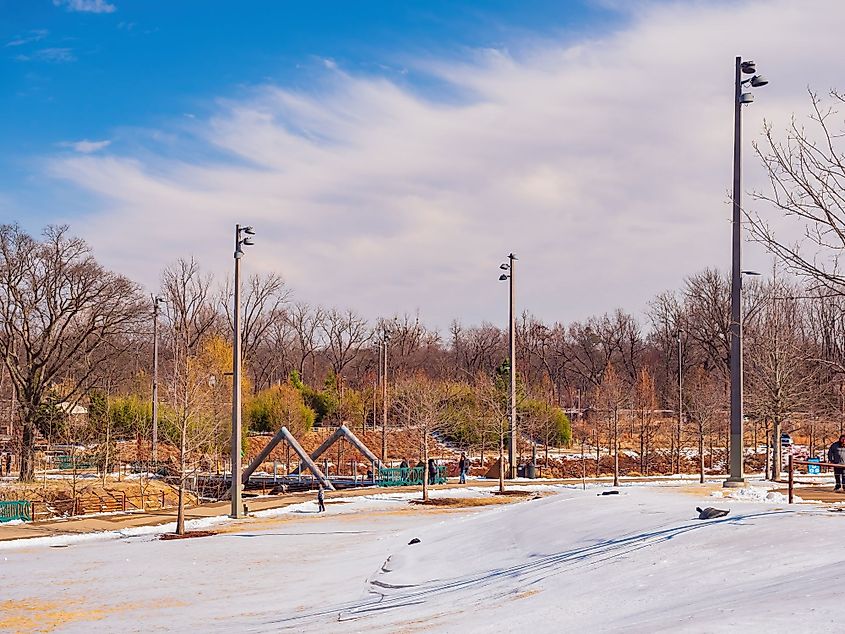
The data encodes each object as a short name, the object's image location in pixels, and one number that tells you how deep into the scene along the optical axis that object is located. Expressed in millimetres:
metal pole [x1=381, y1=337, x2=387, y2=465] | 53875
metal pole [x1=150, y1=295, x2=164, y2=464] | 46062
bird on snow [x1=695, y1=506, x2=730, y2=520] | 16047
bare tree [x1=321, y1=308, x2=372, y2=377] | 98062
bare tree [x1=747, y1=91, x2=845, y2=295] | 13500
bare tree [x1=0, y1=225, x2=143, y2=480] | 43750
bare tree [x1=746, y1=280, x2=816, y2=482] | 37125
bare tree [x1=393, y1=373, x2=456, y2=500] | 37069
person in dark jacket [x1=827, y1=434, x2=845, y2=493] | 24917
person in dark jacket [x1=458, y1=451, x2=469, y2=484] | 39906
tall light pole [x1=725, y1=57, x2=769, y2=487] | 22844
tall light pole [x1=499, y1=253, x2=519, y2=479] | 38988
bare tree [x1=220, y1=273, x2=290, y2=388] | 77750
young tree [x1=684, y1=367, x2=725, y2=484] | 40375
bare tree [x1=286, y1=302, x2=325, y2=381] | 99562
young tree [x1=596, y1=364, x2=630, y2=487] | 52250
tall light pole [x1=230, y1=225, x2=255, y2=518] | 28734
